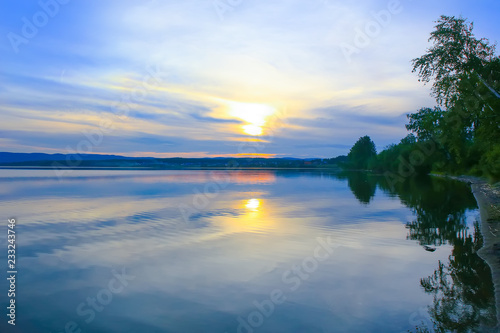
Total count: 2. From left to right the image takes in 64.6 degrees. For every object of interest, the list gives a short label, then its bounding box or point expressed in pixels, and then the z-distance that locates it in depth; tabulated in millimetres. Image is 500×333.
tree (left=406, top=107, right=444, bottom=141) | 88119
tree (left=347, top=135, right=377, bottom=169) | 171375
